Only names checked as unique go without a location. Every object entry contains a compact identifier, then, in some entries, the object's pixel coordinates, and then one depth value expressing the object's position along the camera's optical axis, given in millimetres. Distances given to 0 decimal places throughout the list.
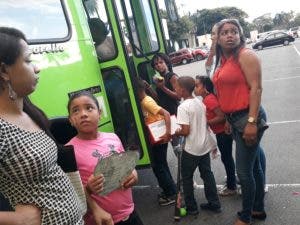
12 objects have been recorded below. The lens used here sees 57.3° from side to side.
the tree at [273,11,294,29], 75373
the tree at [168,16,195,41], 31639
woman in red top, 2340
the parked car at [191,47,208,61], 25792
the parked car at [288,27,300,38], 43753
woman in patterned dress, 1075
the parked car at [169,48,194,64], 24738
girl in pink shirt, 1666
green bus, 2344
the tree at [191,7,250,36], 50759
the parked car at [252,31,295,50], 25999
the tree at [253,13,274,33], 76895
